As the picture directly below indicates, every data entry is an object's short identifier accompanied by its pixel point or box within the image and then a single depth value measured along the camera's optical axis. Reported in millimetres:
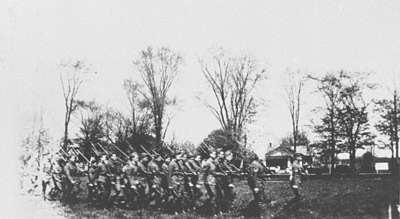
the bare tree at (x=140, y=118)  20319
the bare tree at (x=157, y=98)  18109
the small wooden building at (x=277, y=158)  33022
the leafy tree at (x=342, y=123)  19125
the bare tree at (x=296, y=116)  21552
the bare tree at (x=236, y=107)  22500
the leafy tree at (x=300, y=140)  35269
